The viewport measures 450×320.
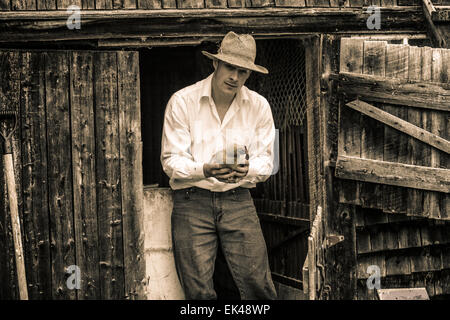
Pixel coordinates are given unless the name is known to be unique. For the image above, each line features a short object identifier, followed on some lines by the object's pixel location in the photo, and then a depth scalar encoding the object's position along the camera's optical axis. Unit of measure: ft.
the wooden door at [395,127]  18.78
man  18.20
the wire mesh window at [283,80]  22.84
